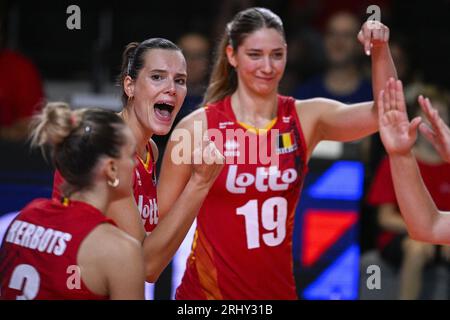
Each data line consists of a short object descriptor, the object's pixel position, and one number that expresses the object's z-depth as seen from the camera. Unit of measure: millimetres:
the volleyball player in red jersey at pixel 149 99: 7434
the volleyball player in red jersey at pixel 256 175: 8539
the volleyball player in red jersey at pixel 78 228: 5715
